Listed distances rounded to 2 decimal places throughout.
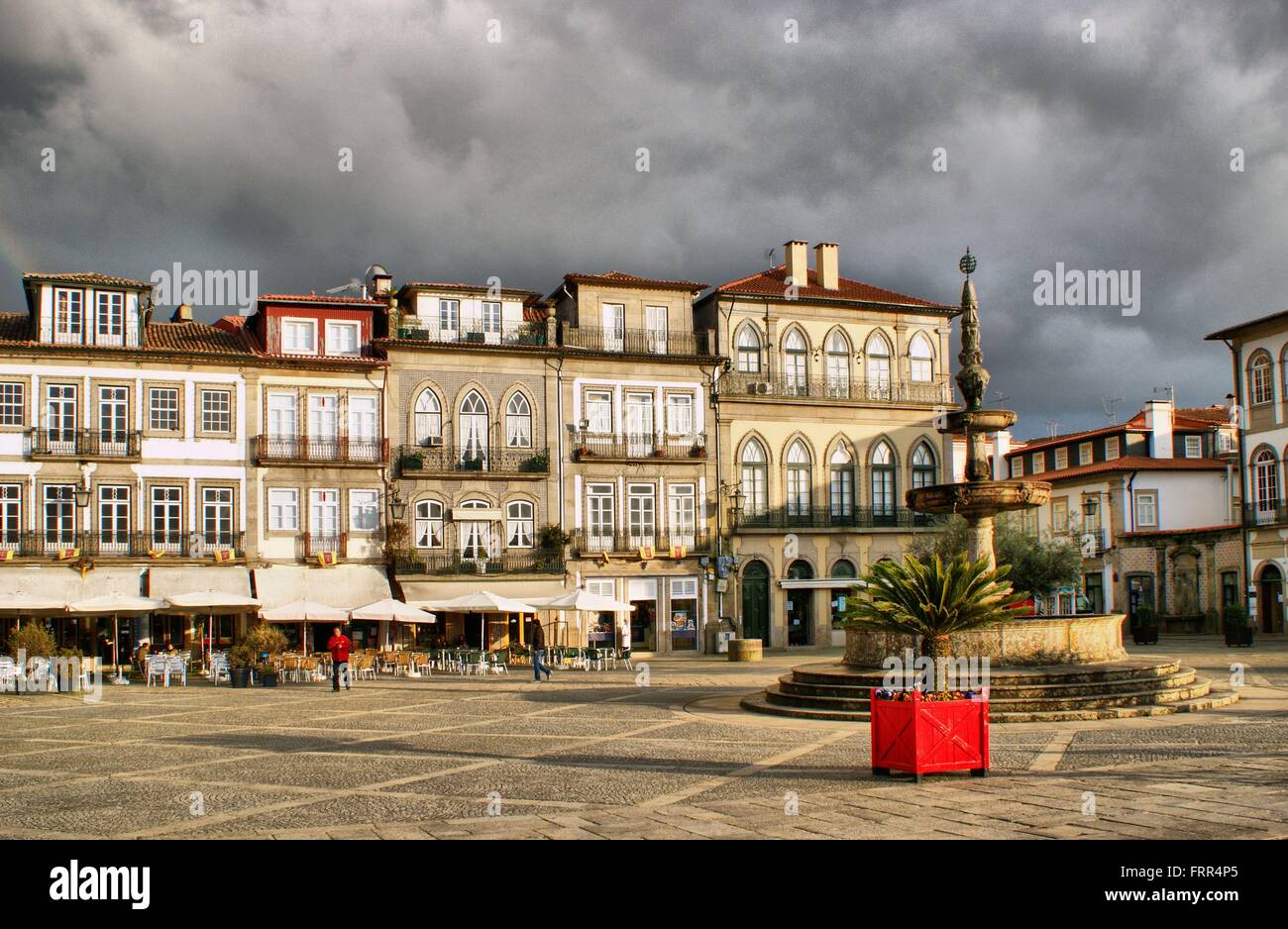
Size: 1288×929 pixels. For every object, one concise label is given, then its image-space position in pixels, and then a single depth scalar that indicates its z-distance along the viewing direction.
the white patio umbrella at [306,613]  32.28
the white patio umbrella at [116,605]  31.78
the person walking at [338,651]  27.75
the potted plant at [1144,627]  41.69
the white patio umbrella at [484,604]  34.09
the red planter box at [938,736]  12.81
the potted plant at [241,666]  29.58
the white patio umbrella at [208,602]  32.38
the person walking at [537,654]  29.78
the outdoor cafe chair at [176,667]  30.61
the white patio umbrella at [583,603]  34.34
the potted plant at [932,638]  12.89
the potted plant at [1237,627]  37.81
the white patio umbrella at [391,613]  32.72
